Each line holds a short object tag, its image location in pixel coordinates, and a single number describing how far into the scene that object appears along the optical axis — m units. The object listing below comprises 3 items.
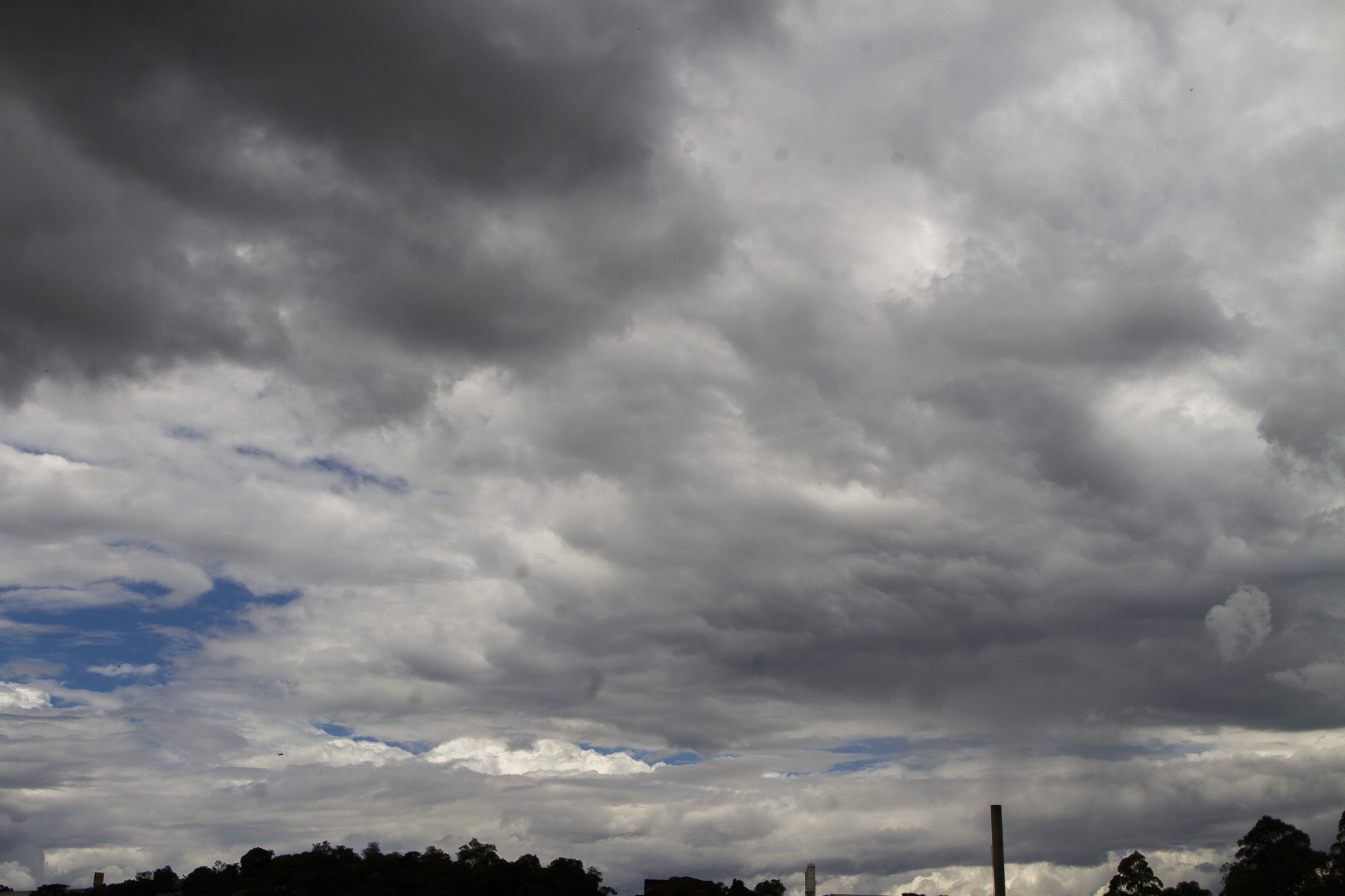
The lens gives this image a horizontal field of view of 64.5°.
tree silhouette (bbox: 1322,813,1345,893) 76.19
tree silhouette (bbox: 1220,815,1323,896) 80.31
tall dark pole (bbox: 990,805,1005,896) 70.00
